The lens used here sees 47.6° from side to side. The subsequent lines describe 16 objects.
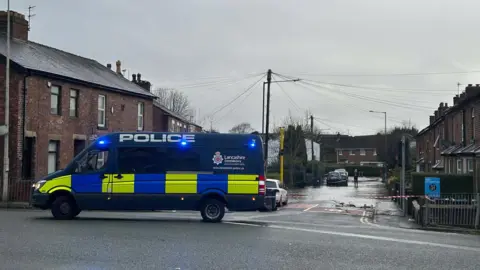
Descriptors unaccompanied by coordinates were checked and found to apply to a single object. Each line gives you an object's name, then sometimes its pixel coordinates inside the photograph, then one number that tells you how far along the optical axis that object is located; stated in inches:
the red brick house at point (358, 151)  4463.6
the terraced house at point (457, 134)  1037.8
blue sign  872.3
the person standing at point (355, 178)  2280.5
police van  625.0
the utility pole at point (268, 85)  1475.1
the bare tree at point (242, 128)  4538.9
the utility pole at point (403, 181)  896.5
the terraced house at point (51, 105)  952.3
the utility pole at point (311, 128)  2767.0
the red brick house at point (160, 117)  1630.5
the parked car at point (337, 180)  2303.2
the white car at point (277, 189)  1011.6
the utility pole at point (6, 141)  903.1
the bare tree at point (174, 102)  3146.7
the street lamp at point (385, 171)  2532.5
